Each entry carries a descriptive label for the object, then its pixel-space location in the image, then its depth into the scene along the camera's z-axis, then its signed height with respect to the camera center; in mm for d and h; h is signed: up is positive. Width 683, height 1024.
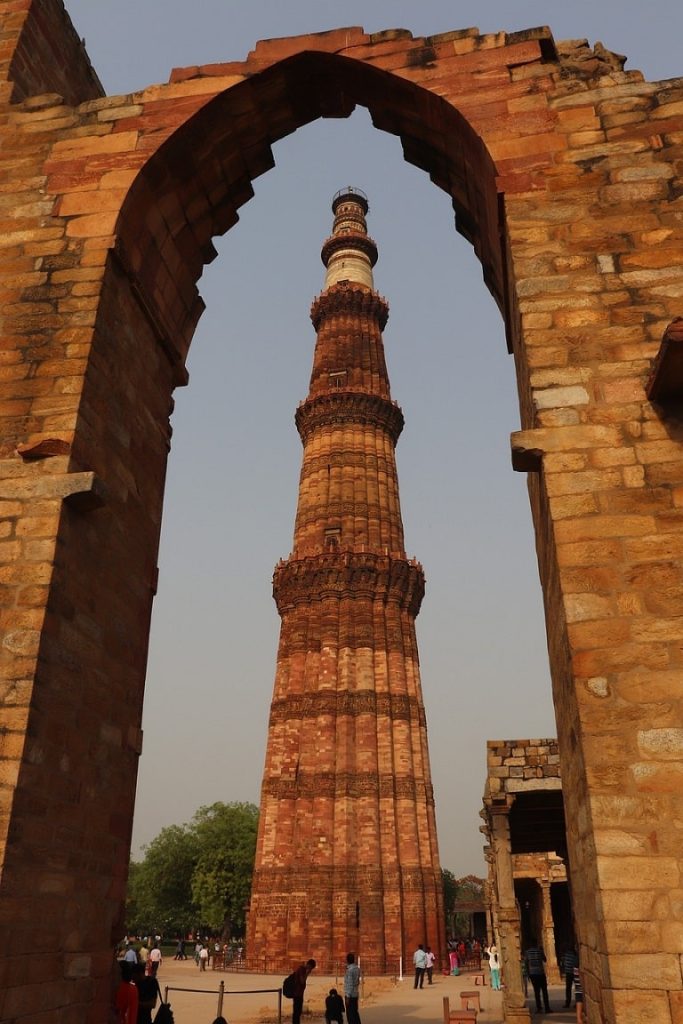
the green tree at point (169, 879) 43125 +1583
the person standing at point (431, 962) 17758 -1068
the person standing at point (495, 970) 17088 -1137
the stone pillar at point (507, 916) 9891 -62
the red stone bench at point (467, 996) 10092 -985
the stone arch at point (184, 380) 3570 +2724
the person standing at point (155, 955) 17203 -867
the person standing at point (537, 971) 11758 -811
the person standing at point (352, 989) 9898 -899
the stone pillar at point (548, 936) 18844 -540
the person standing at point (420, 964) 16422 -979
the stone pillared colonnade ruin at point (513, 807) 9797 +1290
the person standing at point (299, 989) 9750 -871
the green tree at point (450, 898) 52750 +775
